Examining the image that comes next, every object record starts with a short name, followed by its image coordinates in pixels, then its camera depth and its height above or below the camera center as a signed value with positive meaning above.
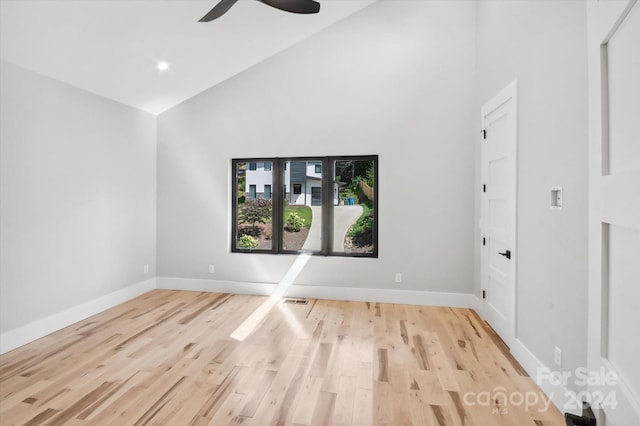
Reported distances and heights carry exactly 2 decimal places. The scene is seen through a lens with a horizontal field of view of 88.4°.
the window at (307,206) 4.50 +0.07
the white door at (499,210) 2.91 +0.01
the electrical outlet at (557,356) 2.14 -0.95
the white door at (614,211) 0.64 +0.00
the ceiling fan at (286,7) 2.50 +1.60
